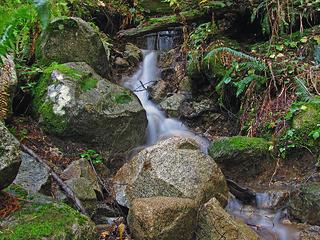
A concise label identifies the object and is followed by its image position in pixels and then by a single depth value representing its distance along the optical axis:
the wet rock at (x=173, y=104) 6.66
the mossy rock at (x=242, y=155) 4.95
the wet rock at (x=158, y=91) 7.10
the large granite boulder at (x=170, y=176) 4.17
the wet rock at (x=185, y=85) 7.07
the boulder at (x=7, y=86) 4.59
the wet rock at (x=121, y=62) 7.87
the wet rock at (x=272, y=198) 4.51
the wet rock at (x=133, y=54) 8.11
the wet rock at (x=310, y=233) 3.86
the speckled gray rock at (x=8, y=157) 2.48
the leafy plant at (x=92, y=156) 4.93
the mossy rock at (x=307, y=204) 4.06
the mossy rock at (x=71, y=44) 6.02
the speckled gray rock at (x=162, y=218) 3.46
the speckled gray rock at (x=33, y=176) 3.63
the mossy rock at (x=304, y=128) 4.88
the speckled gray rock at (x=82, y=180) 3.97
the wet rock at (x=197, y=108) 6.52
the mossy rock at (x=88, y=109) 5.13
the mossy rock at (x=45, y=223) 2.47
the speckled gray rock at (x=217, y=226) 3.55
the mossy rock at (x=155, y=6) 10.38
